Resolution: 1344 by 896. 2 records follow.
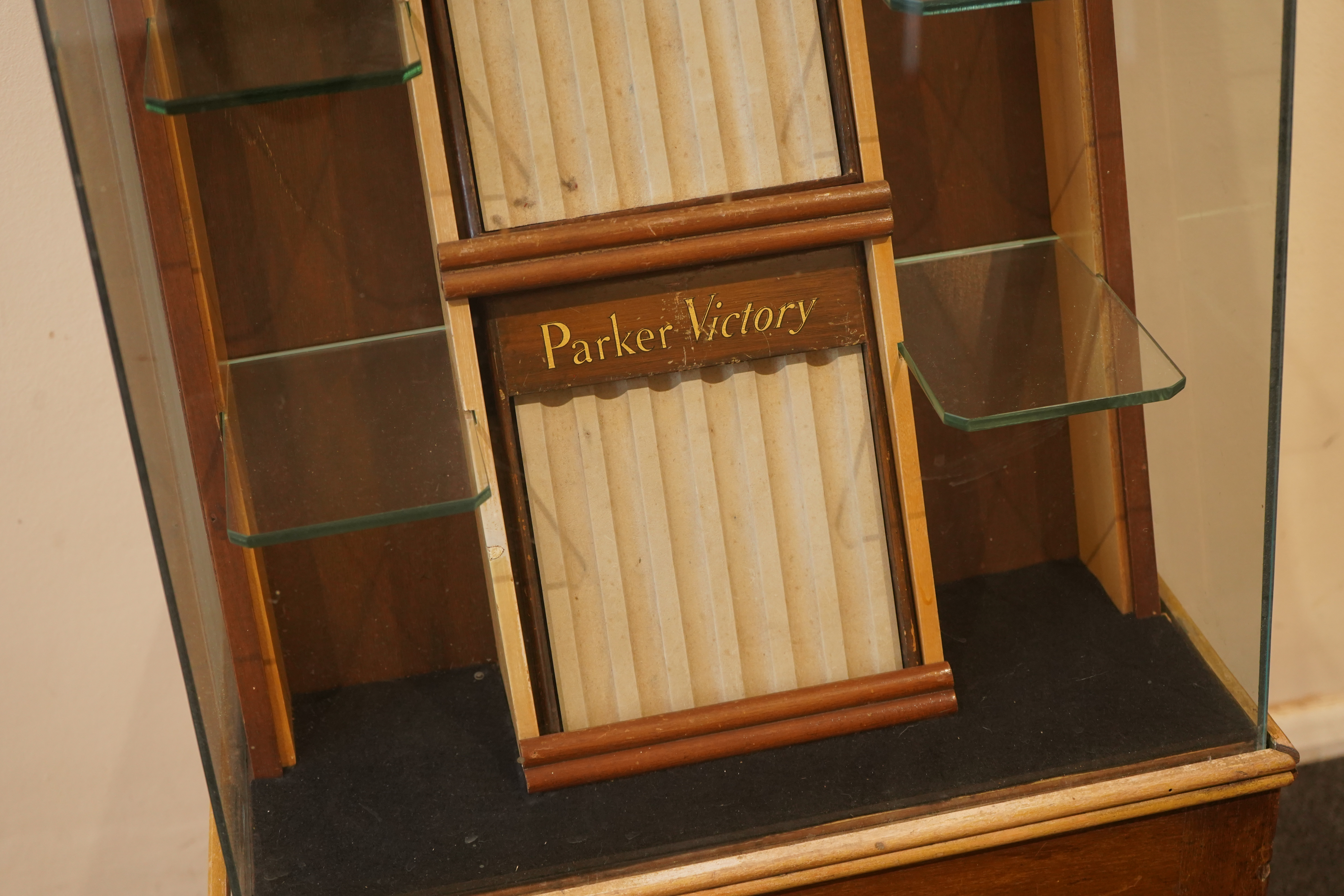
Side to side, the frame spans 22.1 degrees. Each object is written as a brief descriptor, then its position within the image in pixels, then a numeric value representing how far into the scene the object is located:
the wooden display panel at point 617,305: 1.30
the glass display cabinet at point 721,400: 1.29
